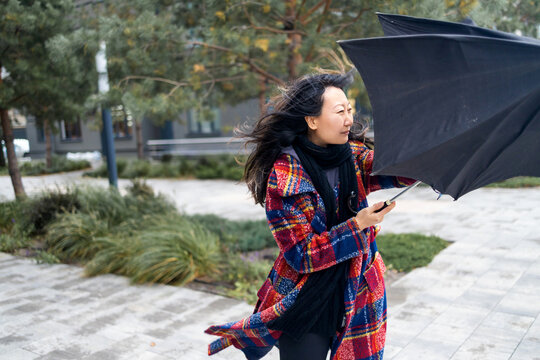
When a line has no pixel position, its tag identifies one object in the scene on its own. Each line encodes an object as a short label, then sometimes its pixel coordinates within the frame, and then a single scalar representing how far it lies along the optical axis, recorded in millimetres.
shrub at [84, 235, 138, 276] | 6039
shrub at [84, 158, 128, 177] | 18016
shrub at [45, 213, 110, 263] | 6727
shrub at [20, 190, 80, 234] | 7961
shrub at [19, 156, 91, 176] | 12356
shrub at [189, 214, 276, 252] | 6931
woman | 2168
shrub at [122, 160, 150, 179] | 18078
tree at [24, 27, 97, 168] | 6215
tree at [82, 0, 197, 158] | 5992
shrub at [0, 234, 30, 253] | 7436
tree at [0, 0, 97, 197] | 7973
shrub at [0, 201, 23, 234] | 8305
